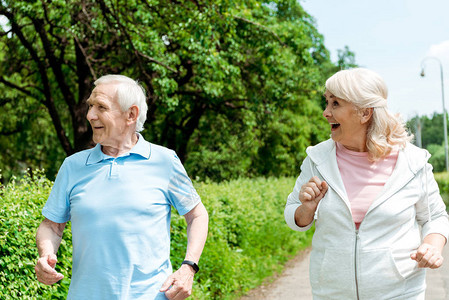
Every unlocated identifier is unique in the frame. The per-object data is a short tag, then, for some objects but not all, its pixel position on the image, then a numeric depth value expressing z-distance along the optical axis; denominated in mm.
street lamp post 35125
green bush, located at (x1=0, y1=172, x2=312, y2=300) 3584
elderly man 2416
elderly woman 2527
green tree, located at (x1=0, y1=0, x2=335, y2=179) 12117
